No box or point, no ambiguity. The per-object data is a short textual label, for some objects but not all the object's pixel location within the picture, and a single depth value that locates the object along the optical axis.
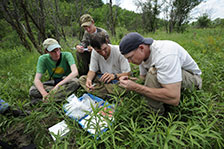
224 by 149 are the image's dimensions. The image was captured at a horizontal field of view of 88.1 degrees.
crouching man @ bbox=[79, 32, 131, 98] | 1.92
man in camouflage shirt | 2.99
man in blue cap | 1.25
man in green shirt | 2.18
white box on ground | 1.54
